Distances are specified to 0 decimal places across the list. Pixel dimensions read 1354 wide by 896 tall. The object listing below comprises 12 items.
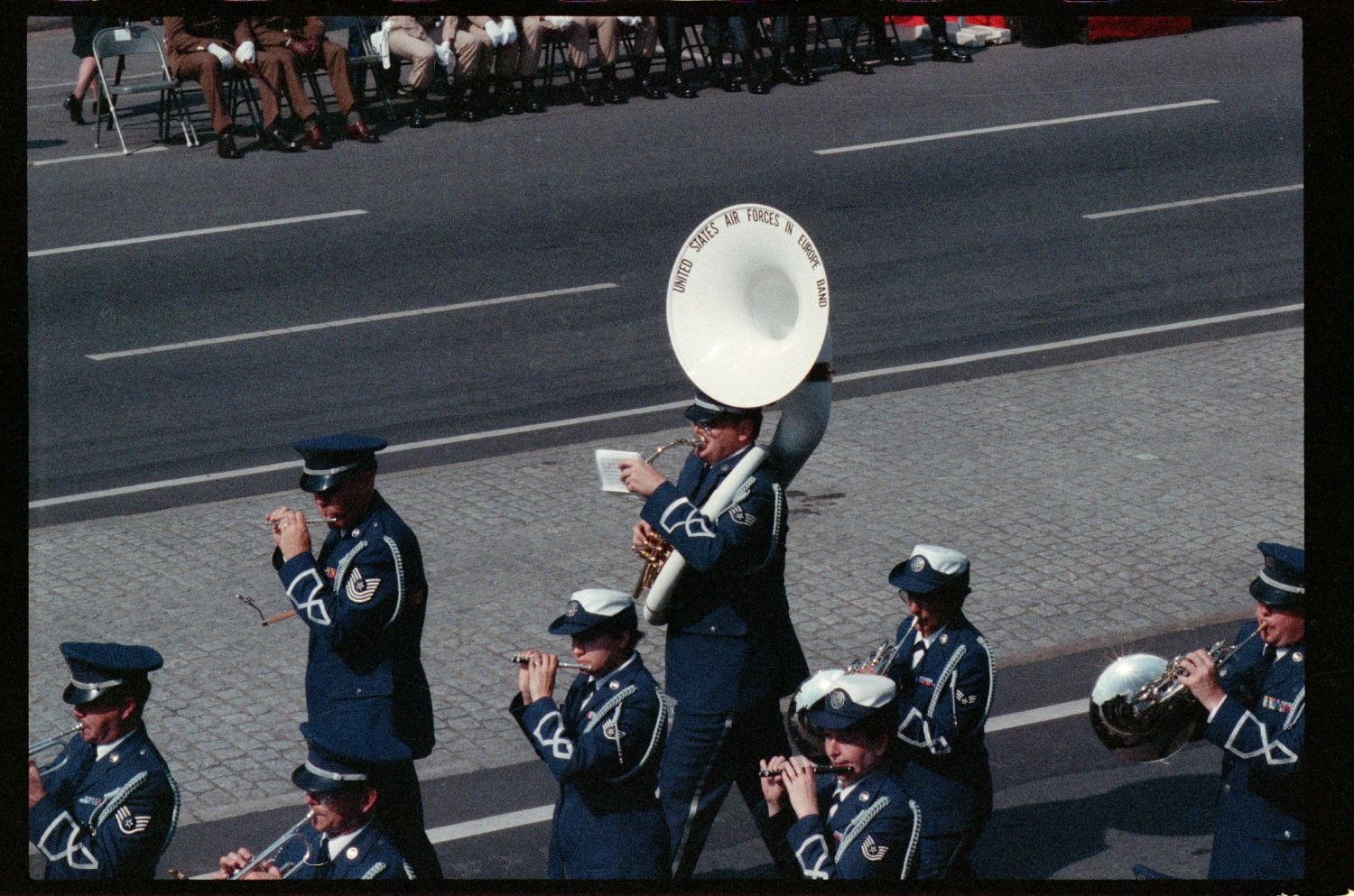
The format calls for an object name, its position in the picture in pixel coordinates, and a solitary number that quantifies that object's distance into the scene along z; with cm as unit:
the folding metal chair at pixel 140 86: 3750
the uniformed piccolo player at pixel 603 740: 1271
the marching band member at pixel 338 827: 1167
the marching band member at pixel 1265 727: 1203
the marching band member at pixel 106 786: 1212
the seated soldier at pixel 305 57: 3675
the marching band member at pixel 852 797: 1166
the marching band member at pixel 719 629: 1405
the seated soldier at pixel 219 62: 3625
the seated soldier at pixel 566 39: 3856
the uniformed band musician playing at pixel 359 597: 1377
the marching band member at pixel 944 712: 1321
